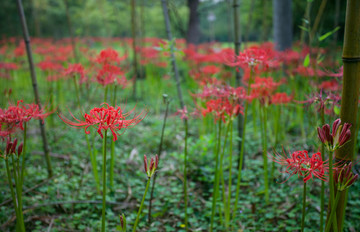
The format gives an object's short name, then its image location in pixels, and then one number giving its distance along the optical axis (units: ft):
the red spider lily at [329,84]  8.72
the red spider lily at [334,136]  3.28
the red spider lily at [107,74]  6.89
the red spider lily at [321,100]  4.42
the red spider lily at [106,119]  3.64
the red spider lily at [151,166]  3.70
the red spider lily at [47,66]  13.15
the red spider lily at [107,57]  7.32
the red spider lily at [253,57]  5.41
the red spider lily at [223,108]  5.56
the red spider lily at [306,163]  3.87
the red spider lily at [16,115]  4.17
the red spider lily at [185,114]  5.92
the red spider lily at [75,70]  7.48
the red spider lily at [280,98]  8.72
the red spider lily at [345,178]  3.45
